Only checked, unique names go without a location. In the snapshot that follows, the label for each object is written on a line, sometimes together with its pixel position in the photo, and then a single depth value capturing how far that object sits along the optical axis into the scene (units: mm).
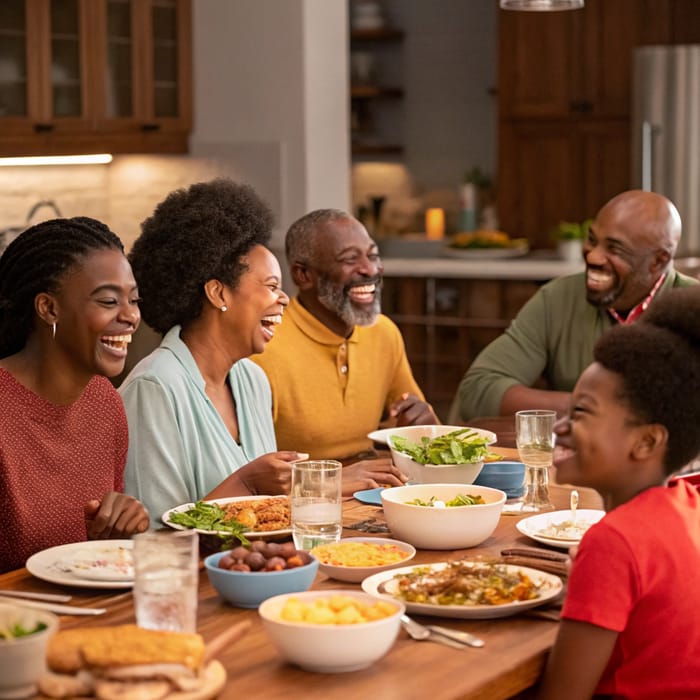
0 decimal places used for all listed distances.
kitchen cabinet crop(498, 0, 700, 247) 7836
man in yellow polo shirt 3441
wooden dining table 1592
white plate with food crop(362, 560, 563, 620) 1825
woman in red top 2285
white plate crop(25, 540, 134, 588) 1952
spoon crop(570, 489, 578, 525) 2305
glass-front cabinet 5594
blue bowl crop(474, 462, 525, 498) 2693
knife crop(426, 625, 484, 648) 1743
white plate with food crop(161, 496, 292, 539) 2195
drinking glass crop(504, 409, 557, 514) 2566
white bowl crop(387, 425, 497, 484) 2547
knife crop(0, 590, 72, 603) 1909
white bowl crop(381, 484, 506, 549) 2174
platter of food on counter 7211
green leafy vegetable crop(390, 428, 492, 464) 2561
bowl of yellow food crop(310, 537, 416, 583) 1994
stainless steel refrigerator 7234
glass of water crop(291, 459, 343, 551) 2164
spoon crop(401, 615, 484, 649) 1743
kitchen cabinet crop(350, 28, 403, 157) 9016
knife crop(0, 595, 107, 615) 1851
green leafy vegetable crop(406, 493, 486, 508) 2277
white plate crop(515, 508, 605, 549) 2207
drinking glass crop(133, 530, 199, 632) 1675
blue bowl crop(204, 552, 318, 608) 1841
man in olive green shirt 3770
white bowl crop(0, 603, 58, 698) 1471
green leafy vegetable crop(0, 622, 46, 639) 1507
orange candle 8578
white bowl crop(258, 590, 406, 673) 1605
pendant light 4094
